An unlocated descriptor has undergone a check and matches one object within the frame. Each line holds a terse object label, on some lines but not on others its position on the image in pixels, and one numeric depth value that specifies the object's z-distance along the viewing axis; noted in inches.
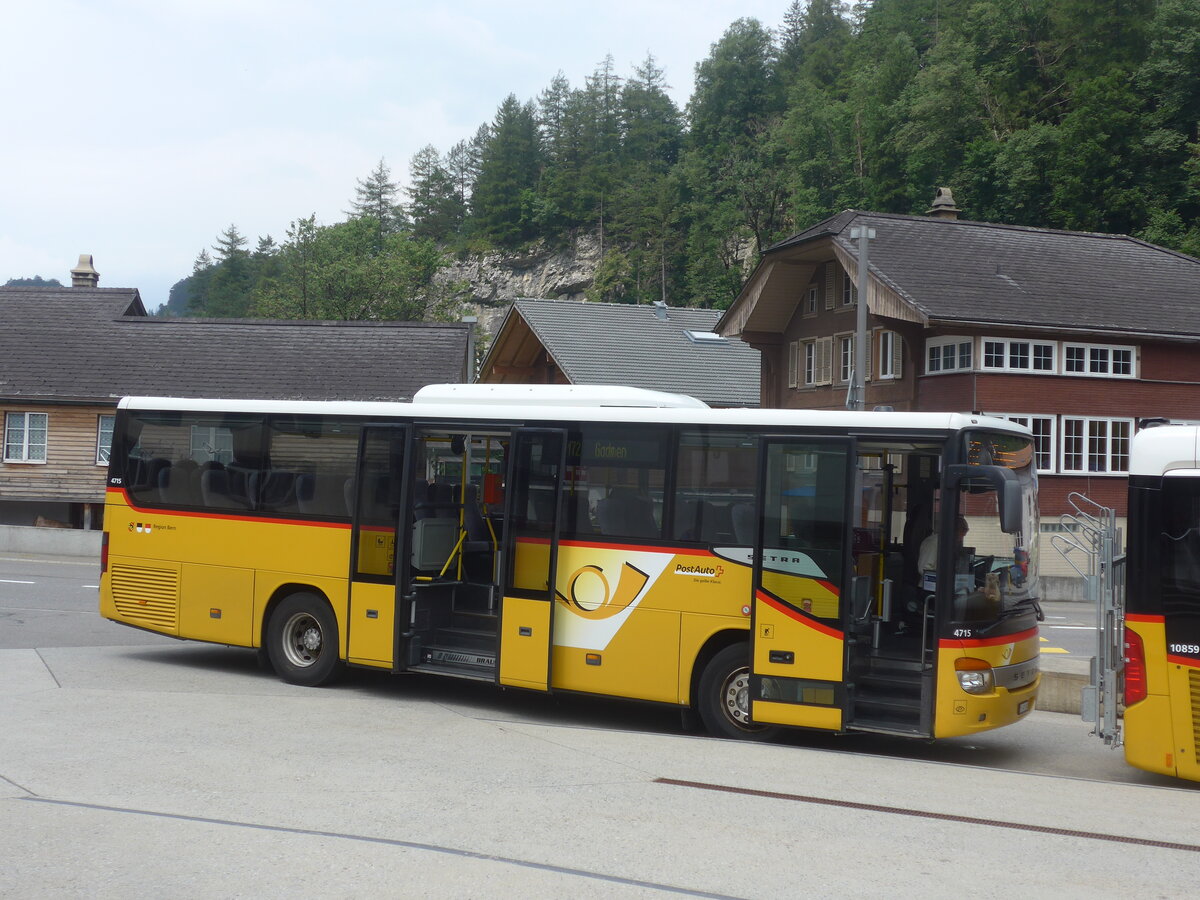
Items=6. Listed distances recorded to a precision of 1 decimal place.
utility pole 1007.0
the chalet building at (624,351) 1840.6
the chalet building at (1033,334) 1359.5
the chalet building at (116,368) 1434.5
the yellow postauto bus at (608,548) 390.0
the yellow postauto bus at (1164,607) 356.5
